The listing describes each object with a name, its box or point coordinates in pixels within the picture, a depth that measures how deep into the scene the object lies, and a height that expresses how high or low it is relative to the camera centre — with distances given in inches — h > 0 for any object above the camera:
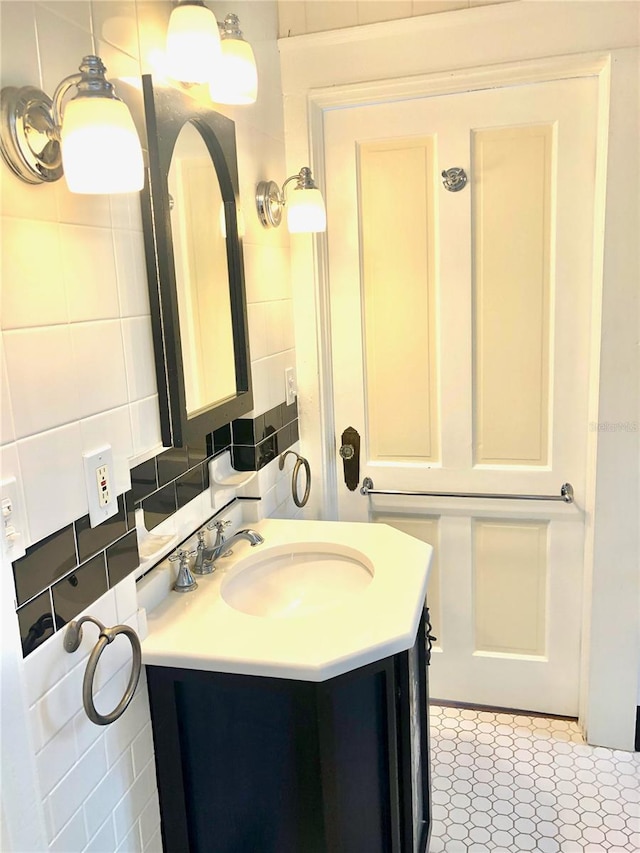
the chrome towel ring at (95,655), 39.3 -19.9
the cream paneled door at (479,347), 75.4 -6.2
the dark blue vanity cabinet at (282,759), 49.0 -33.4
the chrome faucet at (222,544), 61.6 -22.0
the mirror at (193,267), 50.0 +3.2
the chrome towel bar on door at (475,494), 81.0 -24.2
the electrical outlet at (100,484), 42.3 -10.7
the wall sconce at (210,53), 48.5 +18.4
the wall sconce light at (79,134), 34.8 +9.0
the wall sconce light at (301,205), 68.6 +9.6
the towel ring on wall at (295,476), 76.9 -19.6
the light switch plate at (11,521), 34.5 -10.3
